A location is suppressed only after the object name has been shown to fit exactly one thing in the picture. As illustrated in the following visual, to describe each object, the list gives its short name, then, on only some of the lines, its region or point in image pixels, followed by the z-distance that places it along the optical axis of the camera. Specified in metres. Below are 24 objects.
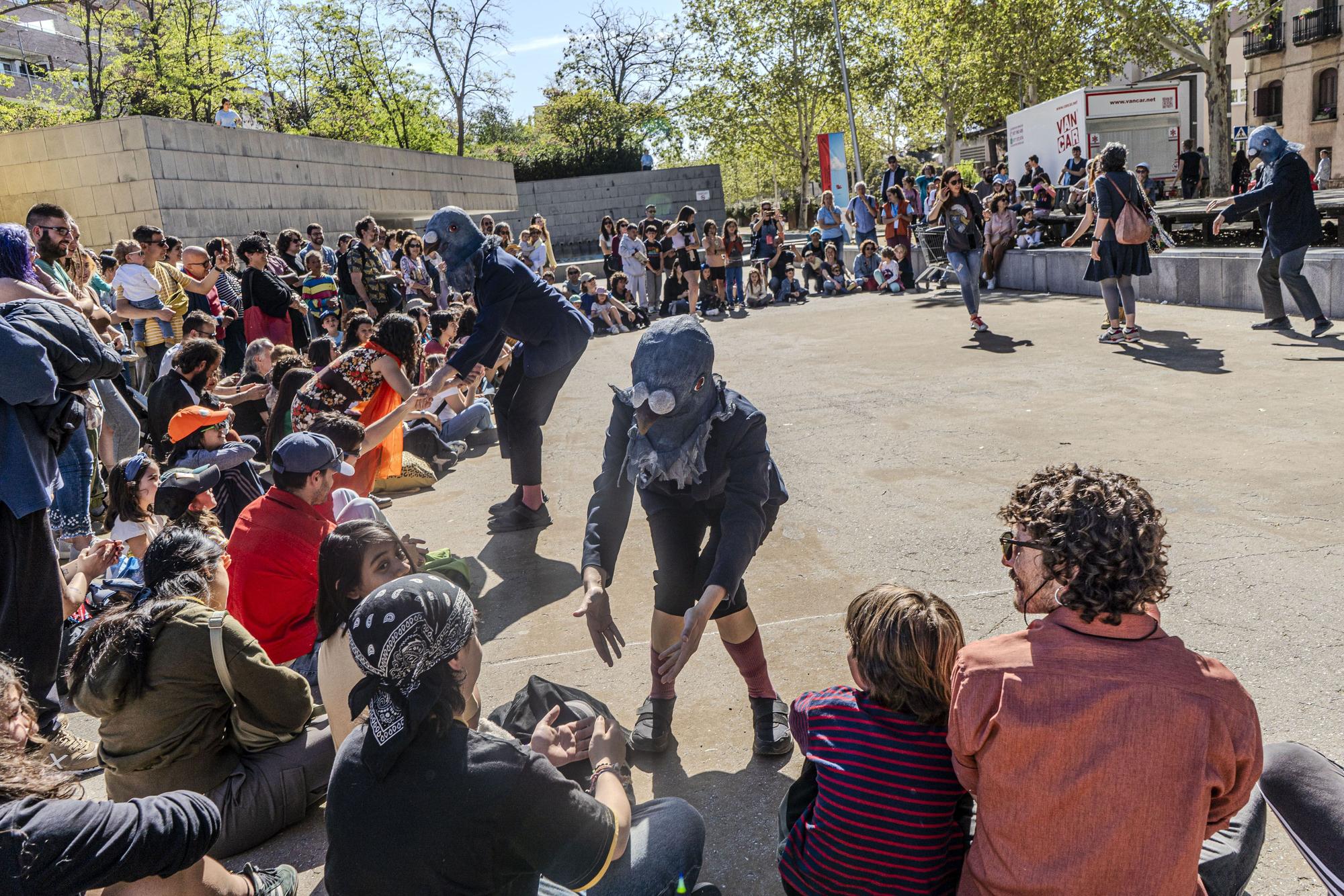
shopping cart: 16.09
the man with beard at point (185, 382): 5.83
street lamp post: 29.22
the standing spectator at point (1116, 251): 9.26
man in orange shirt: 1.74
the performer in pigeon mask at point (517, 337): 6.00
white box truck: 22.30
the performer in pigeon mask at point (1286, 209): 8.50
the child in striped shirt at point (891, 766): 2.12
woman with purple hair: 4.66
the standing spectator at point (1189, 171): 23.67
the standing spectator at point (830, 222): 17.84
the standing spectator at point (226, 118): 17.16
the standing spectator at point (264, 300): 9.21
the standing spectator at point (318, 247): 12.59
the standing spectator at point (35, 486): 3.62
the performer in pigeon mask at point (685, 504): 2.98
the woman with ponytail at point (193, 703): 2.72
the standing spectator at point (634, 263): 17.53
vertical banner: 27.88
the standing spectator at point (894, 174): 18.36
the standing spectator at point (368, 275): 11.36
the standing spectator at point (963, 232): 10.44
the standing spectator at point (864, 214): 17.80
